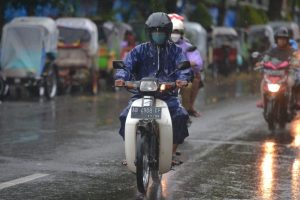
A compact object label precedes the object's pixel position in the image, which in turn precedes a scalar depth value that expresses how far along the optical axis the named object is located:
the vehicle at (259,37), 37.62
